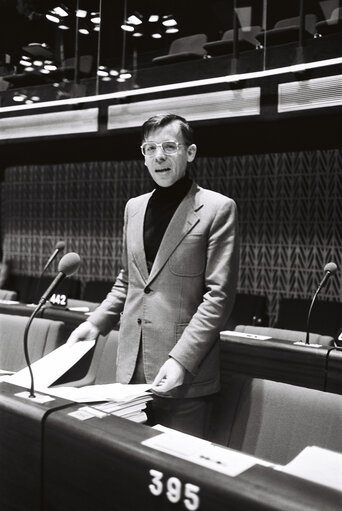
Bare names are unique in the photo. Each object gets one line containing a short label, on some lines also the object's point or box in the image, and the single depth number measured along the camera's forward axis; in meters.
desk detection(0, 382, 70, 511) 1.19
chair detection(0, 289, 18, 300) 5.84
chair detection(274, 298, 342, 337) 5.46
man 1.56
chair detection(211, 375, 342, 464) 1.56
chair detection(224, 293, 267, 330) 6.02
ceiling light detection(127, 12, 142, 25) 6.93
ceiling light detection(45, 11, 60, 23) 7.37
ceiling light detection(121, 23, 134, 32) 6.87
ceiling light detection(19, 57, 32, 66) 7.22
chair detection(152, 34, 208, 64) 6.67
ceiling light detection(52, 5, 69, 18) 7.20
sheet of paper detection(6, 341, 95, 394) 1.42
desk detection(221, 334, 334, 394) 2.84
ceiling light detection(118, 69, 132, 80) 5.92
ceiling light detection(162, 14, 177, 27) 7.25
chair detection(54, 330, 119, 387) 2.91
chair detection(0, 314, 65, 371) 3.07
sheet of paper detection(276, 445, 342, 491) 0.88
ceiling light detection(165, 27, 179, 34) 7.18
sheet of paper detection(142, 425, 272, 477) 0.93
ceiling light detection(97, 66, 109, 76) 6.15
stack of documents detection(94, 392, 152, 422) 1.28
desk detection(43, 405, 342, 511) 0.83
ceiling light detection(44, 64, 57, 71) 6.97
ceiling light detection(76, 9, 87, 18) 6.74
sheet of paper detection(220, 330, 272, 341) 3.21
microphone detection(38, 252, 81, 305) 1.50
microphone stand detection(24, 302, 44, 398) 1.33
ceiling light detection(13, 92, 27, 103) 6.79
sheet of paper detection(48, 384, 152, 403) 1.34
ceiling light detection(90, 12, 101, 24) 6.53
